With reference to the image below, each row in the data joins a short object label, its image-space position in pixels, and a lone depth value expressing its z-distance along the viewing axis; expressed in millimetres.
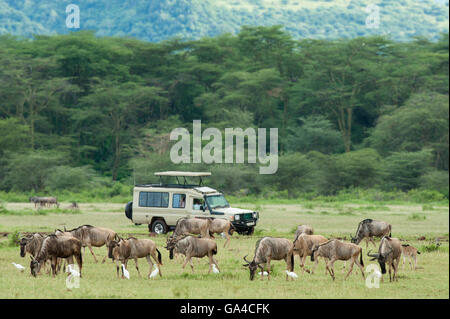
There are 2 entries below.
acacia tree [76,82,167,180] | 79250
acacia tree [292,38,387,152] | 82938
